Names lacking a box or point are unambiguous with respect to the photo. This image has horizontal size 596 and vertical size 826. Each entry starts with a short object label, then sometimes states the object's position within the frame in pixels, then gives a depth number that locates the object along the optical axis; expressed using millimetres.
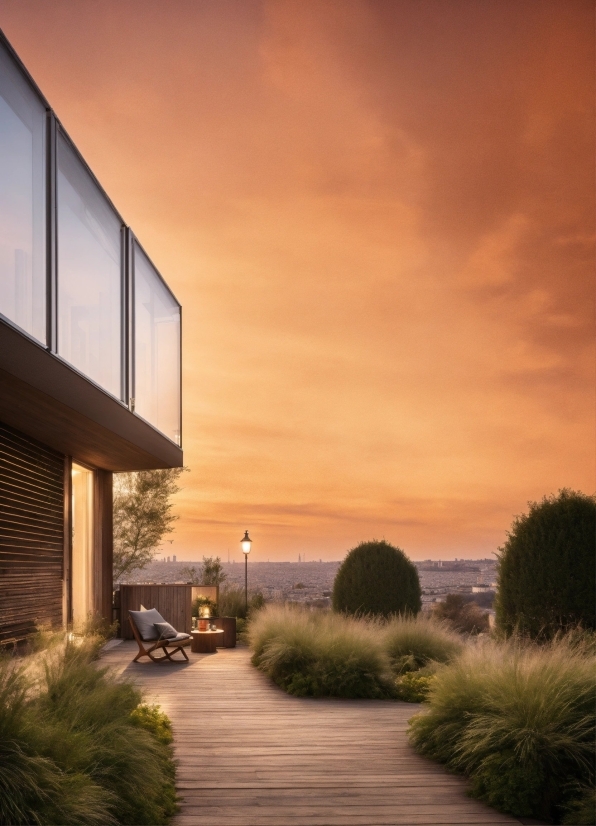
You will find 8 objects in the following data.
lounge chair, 11930
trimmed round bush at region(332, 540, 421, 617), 13812
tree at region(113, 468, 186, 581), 20875
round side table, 13664
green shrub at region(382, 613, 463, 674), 10031
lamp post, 17891
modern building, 6172
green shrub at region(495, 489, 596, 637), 9094
